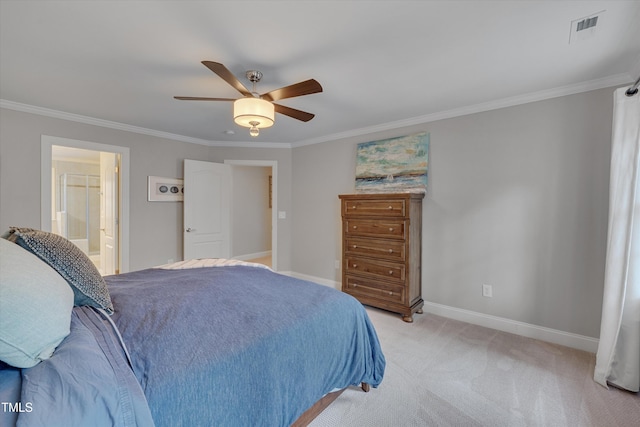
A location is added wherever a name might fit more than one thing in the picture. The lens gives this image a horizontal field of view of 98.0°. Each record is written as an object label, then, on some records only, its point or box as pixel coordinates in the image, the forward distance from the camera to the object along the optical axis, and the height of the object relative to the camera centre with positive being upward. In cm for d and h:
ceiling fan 192 +78
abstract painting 335 +56
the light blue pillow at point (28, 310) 69 -29
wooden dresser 304 -49
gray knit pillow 106 -23
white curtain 192 -35
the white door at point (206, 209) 416 -4
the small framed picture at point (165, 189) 401 +25
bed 71 -54
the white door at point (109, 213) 387 -11
